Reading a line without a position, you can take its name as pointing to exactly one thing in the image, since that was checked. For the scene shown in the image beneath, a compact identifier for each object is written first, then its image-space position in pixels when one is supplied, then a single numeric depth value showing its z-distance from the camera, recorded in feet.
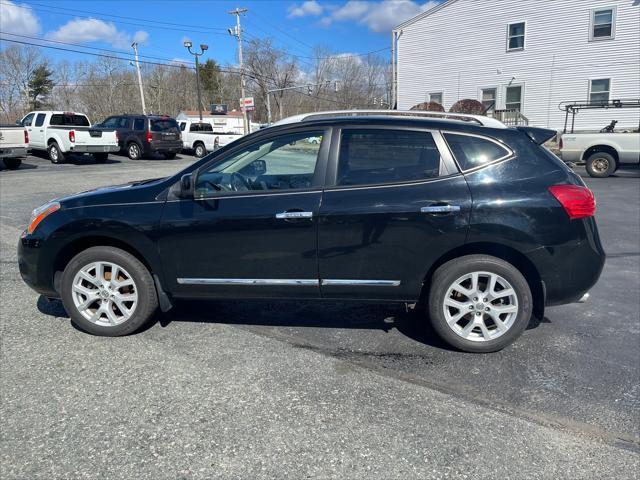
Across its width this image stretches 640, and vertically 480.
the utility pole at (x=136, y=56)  154.96
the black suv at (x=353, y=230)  11.68
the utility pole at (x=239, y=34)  125.74
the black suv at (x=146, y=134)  73.10
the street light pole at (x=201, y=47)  119.58
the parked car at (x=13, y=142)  52.70
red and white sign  107.24
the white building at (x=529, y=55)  78.79
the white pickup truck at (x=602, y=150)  49.21
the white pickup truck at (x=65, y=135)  63.00
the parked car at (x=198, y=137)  86.17
